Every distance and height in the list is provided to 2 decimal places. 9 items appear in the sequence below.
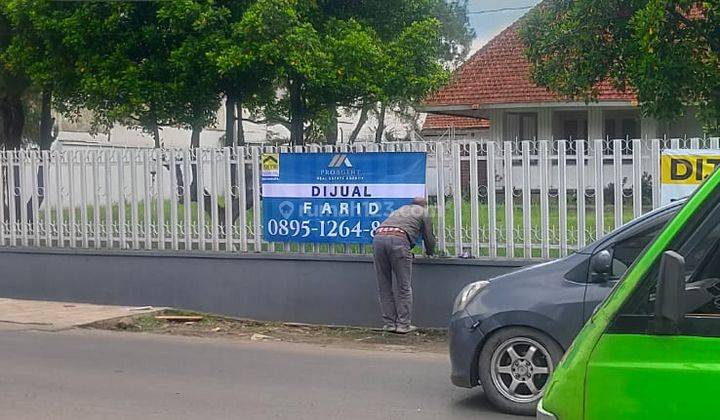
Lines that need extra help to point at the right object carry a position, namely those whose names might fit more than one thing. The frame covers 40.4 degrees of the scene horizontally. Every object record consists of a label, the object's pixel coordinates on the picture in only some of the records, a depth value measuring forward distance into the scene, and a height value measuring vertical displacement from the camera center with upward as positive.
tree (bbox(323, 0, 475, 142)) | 13.89 +1.99
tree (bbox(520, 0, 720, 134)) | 10.36 +1.44
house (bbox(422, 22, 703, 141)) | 24.19 +1.80
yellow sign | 9.71 +0.09
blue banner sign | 11.03 -0.12
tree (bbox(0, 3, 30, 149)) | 15.66 +1.67
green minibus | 3.22 -0.57
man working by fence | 10.35 -0.78
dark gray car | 6.88 -0.99
